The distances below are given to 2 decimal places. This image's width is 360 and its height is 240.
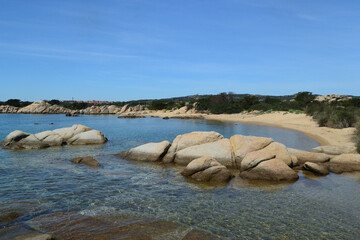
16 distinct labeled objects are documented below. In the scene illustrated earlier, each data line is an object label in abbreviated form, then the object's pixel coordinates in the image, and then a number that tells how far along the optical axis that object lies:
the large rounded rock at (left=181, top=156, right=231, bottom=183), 13.27
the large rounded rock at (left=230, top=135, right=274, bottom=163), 16.03
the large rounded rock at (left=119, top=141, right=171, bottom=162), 18.28
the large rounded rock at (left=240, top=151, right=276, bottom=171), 14.12
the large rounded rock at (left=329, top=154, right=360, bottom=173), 15.18
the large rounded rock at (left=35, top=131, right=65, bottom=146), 24.80
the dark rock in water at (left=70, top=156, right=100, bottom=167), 16.66
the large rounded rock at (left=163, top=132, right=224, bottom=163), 18.31
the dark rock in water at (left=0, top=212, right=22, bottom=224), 8.30
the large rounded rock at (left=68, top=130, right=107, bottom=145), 26.10
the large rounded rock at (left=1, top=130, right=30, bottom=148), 24.05
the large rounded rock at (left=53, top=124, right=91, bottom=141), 26.70
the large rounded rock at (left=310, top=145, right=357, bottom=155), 18.28
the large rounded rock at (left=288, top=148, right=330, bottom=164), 16.67
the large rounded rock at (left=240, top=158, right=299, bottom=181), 13.33
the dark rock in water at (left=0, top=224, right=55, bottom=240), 6.63
